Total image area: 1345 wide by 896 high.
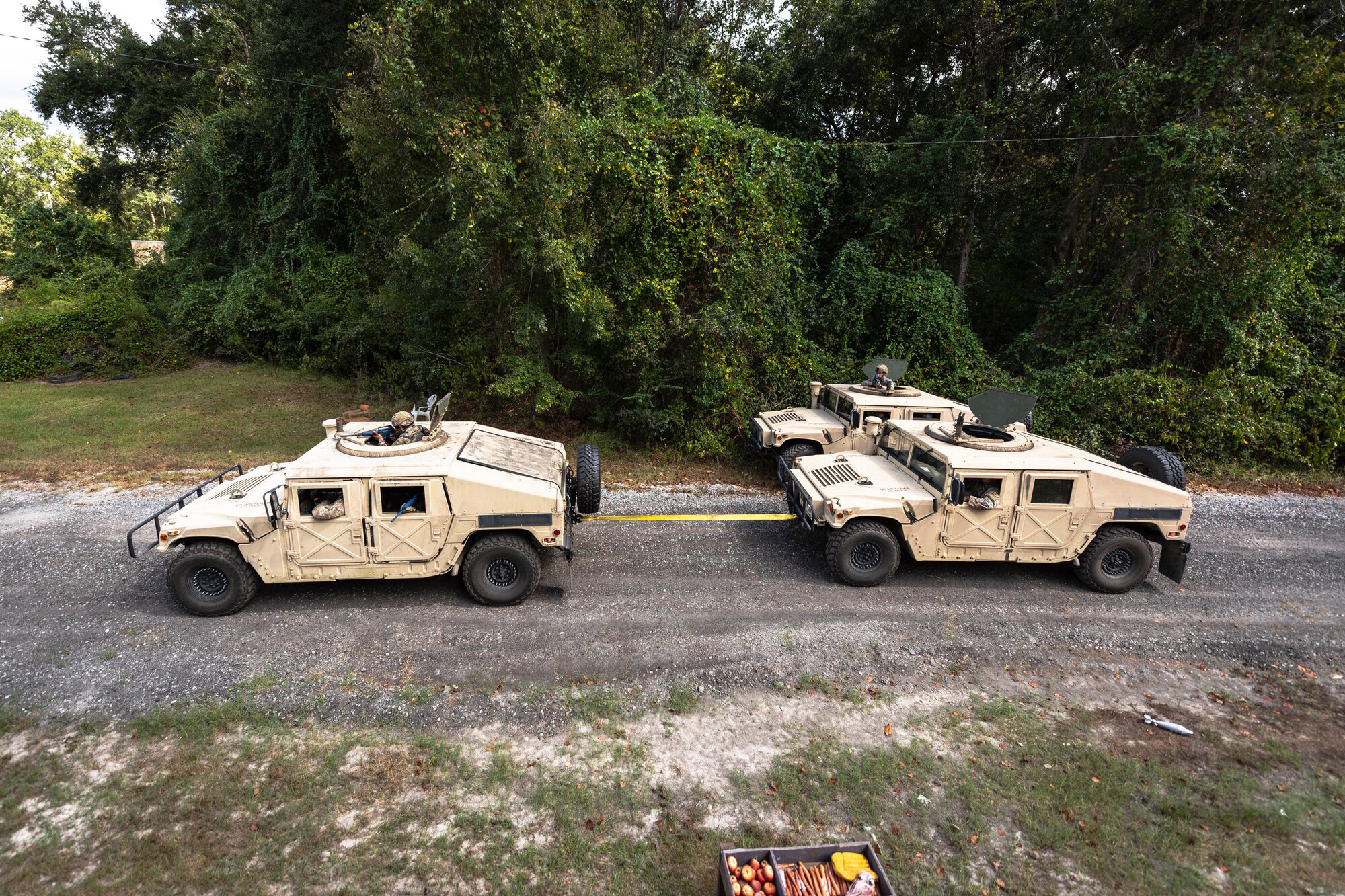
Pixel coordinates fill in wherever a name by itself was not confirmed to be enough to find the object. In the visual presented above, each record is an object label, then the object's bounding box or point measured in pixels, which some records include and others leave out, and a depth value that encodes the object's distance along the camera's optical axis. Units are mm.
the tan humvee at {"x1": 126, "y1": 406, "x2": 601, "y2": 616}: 6680
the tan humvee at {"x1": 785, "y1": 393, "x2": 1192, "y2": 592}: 7301
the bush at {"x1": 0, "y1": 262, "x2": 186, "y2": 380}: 19109
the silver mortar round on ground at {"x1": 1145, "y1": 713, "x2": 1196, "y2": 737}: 5457
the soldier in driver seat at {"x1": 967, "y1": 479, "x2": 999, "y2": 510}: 7297
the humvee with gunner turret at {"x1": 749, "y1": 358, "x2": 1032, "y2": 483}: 10281
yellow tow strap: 9789
